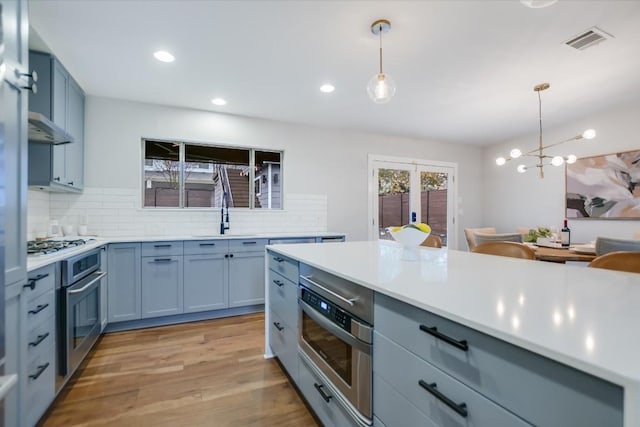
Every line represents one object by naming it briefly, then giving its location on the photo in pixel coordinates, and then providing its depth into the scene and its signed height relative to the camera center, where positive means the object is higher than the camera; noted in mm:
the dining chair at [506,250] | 1962 -236
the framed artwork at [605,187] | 3949 +413
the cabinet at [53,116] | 2445 +874
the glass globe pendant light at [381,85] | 2130 +947
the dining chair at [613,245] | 2295 -233
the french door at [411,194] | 5035 +396
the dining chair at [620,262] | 1539 -244
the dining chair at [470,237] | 4126 -296
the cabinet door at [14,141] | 1182 +313
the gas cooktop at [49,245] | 1869 -212
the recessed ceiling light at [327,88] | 3162 +1385
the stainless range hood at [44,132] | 1812 +598
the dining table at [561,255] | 2670 -362
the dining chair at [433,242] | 2682 -240
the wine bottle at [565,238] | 3239 -243
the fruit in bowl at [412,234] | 1631 -100
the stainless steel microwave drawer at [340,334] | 1175 -543
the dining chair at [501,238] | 3219 -239
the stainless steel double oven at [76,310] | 1907 -672
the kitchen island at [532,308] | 519 -251
